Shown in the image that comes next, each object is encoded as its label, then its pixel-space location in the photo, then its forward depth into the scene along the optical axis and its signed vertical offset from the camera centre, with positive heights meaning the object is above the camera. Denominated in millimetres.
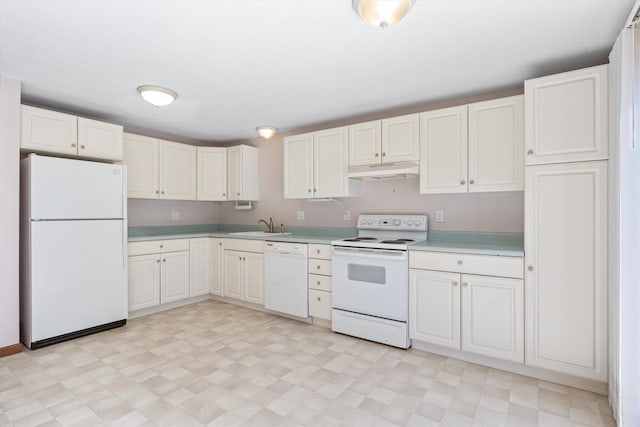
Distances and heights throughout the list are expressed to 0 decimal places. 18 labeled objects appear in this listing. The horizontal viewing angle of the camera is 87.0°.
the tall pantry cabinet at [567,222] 2102 -70
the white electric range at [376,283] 2822 -626
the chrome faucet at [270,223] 4500 -146
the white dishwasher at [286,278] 3484 -699
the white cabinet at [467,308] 2377 -730
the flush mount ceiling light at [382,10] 1558 +955
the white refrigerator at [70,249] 2799 -314
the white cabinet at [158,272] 3617 -667
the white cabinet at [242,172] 4469 +543
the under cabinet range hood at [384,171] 3029 +390
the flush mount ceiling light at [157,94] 2764 +992
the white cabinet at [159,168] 3807 +544
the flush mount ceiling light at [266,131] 3967 +974
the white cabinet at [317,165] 3525 +523
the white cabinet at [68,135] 2848 +723
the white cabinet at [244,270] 3867 -683
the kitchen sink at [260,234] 4109 -267
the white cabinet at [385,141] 3061 +683
